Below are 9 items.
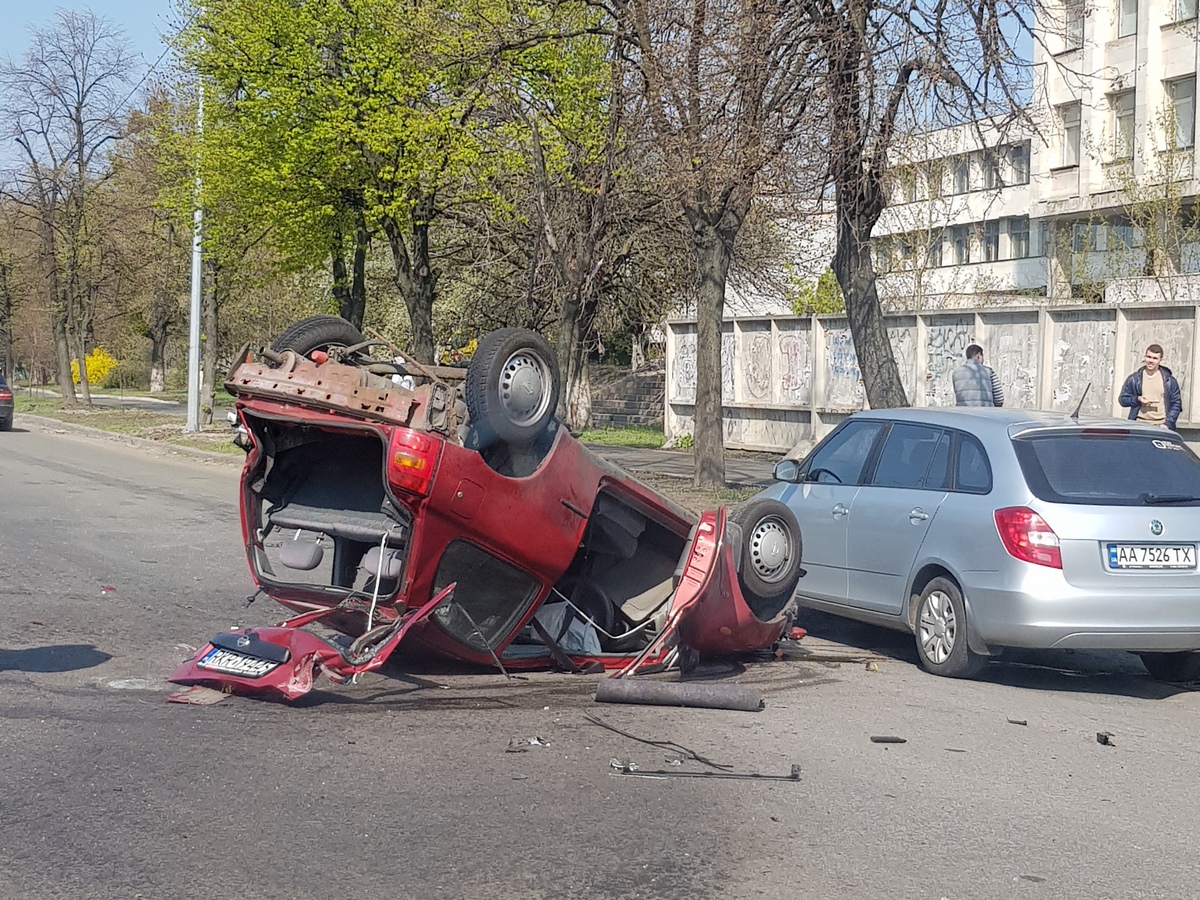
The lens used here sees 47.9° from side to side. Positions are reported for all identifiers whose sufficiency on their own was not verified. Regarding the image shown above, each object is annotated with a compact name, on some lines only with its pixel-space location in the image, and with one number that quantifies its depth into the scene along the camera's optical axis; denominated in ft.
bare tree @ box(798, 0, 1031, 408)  45.93
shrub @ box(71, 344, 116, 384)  220.43
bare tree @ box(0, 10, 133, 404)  128.26
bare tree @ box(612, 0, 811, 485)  48.19
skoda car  24.25
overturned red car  20.97
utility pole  92.53
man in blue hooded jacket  45.27
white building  104.73
